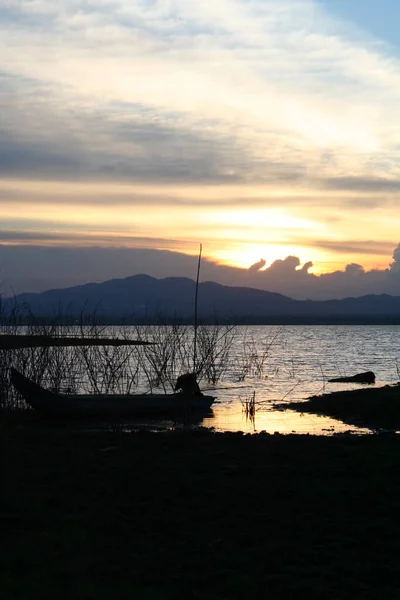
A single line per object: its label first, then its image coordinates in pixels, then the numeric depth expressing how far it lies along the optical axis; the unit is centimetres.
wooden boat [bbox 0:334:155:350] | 2118
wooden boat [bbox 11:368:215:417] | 1994
